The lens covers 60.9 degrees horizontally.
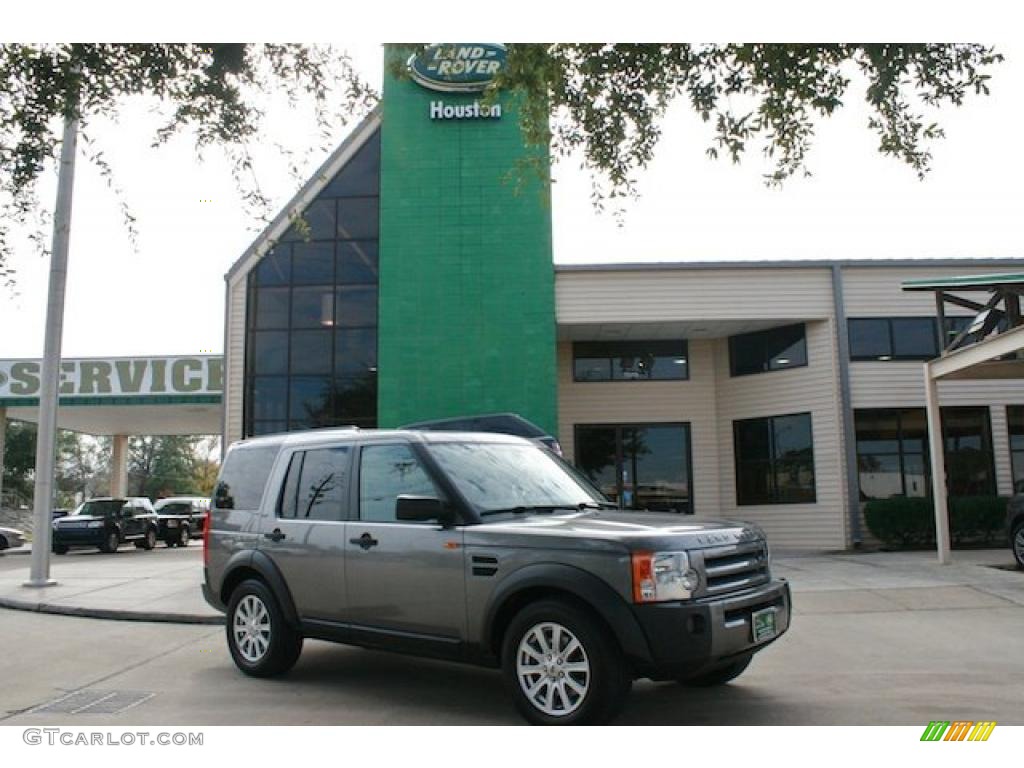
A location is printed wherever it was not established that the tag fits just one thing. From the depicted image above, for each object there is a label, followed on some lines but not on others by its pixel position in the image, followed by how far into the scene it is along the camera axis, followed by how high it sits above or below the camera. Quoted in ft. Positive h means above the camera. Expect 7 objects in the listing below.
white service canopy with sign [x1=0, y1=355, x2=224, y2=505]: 79.15 +9.86
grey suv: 16.05 -1.76
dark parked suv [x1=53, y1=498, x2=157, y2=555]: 76.54 -3.04
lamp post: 43.96 +3.57
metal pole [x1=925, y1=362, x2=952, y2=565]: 46.80 +0.50
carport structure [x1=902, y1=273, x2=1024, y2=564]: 42.22 +6.36
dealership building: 60.54 +10.16
